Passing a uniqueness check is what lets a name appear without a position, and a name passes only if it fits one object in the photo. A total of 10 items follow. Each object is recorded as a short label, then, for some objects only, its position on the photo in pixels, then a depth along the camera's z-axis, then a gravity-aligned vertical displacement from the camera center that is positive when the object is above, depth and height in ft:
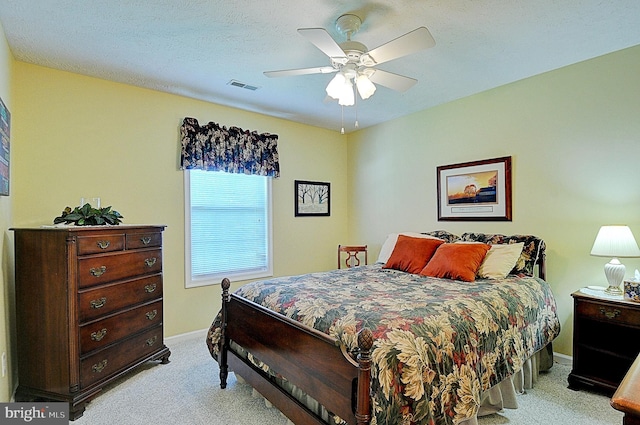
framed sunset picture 10.94 +0.66
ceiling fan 6.04 +3.09
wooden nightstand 7.66 -3.27
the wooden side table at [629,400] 2.54 -1.51
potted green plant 8.13 -0.11
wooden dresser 7.32 -2.29
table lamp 7.72 -0.96
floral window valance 11.61 +2.32
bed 4.89 -2.28
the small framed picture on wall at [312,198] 14.93 +0.57
